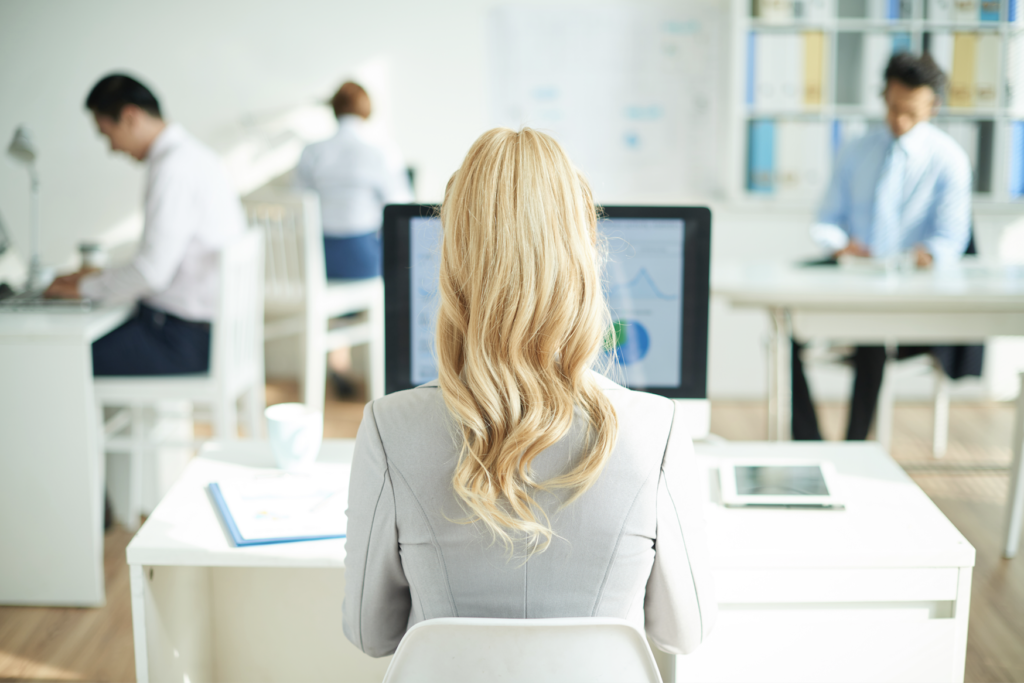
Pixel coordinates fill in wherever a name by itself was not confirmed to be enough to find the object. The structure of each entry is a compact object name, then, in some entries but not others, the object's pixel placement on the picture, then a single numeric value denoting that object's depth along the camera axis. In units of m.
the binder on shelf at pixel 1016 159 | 3.62
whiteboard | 3.82
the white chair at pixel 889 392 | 2.91
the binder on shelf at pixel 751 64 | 3.59
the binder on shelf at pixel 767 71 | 3.58
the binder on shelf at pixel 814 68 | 3.58
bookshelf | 3.58
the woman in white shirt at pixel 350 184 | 3.48
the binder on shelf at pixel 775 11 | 3.57
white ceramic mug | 1.29
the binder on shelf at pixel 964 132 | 3.61
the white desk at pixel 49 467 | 2.03
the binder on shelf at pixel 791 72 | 3.59
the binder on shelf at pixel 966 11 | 3.58
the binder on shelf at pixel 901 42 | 3.60
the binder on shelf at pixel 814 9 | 3.58
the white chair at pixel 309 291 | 3.19
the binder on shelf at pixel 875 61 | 3.59
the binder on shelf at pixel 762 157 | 3.66
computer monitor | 1.33
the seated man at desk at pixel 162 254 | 2.33
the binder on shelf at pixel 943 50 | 3.56
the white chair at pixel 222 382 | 2.30
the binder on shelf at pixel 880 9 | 3.60
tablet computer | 1.23
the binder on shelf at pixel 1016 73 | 3.62
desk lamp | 2.42
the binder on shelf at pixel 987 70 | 3.56
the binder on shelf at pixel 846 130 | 3.67
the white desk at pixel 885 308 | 2.36
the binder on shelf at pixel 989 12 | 3.59
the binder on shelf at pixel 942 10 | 3.59
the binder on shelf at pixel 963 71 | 3.57
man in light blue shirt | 2.83
